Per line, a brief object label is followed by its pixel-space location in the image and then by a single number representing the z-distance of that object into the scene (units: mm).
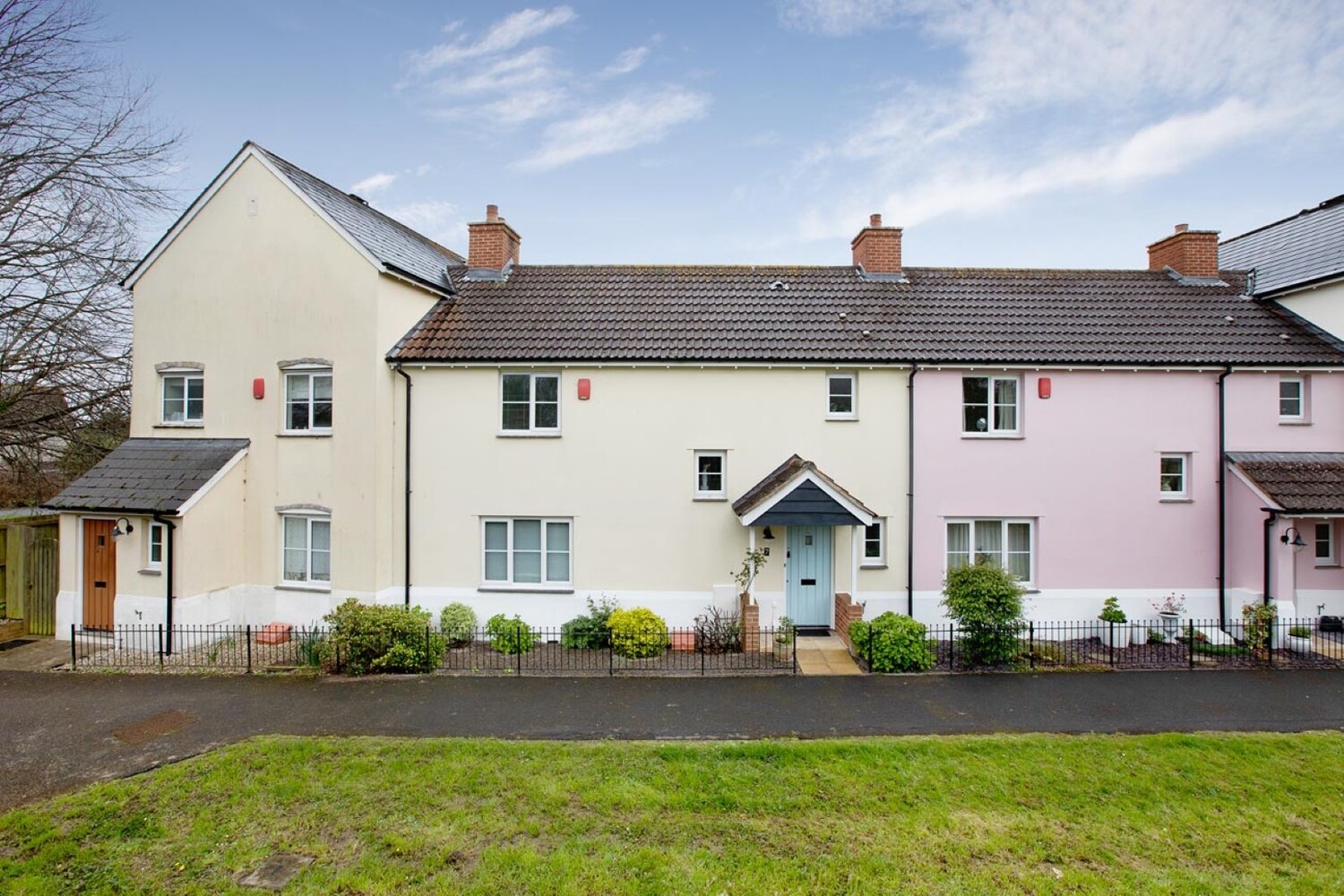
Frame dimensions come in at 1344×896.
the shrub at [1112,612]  14508
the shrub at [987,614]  12414
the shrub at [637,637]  13172
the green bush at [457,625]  14102
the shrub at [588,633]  13812
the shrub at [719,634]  13492
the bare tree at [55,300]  15312
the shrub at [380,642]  12141
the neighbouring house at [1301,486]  13859
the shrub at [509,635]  13588
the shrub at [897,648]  12219
